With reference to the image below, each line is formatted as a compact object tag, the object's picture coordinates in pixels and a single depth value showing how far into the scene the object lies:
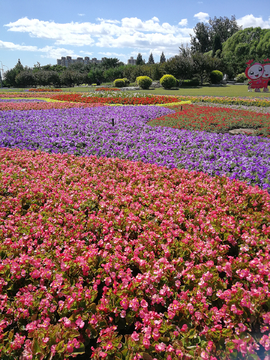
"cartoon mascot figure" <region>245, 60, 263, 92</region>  24.47
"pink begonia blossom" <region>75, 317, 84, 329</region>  1.71
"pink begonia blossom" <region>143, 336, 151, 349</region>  1.63
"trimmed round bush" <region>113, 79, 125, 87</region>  38.56
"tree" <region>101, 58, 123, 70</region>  73.50
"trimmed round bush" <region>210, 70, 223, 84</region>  40.47
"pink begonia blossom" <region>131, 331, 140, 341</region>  1.67
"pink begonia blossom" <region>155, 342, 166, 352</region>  1.63
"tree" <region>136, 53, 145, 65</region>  79.19
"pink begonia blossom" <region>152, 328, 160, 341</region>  1.70
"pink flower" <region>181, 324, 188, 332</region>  1.76
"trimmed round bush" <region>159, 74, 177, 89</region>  33.66
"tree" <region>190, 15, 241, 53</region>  67.69
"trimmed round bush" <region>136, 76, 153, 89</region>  33.59
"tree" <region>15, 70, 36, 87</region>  49.62
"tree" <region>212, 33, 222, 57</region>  56.97
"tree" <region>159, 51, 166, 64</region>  95.84
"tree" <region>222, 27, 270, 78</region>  49.97
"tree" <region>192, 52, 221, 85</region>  38.59
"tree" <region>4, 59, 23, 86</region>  59.22
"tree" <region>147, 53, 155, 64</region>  102.44
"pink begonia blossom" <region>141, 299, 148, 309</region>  1.89
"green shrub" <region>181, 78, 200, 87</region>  39.94
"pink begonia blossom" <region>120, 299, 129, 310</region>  1.85
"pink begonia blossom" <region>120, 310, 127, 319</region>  1.84
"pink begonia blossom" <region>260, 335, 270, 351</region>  1.70
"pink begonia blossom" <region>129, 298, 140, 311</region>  1.86
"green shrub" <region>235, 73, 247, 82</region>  43.91
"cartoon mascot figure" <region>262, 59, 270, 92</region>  23.95
